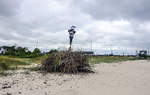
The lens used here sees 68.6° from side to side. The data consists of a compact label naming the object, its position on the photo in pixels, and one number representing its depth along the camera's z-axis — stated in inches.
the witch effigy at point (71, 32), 317.4
